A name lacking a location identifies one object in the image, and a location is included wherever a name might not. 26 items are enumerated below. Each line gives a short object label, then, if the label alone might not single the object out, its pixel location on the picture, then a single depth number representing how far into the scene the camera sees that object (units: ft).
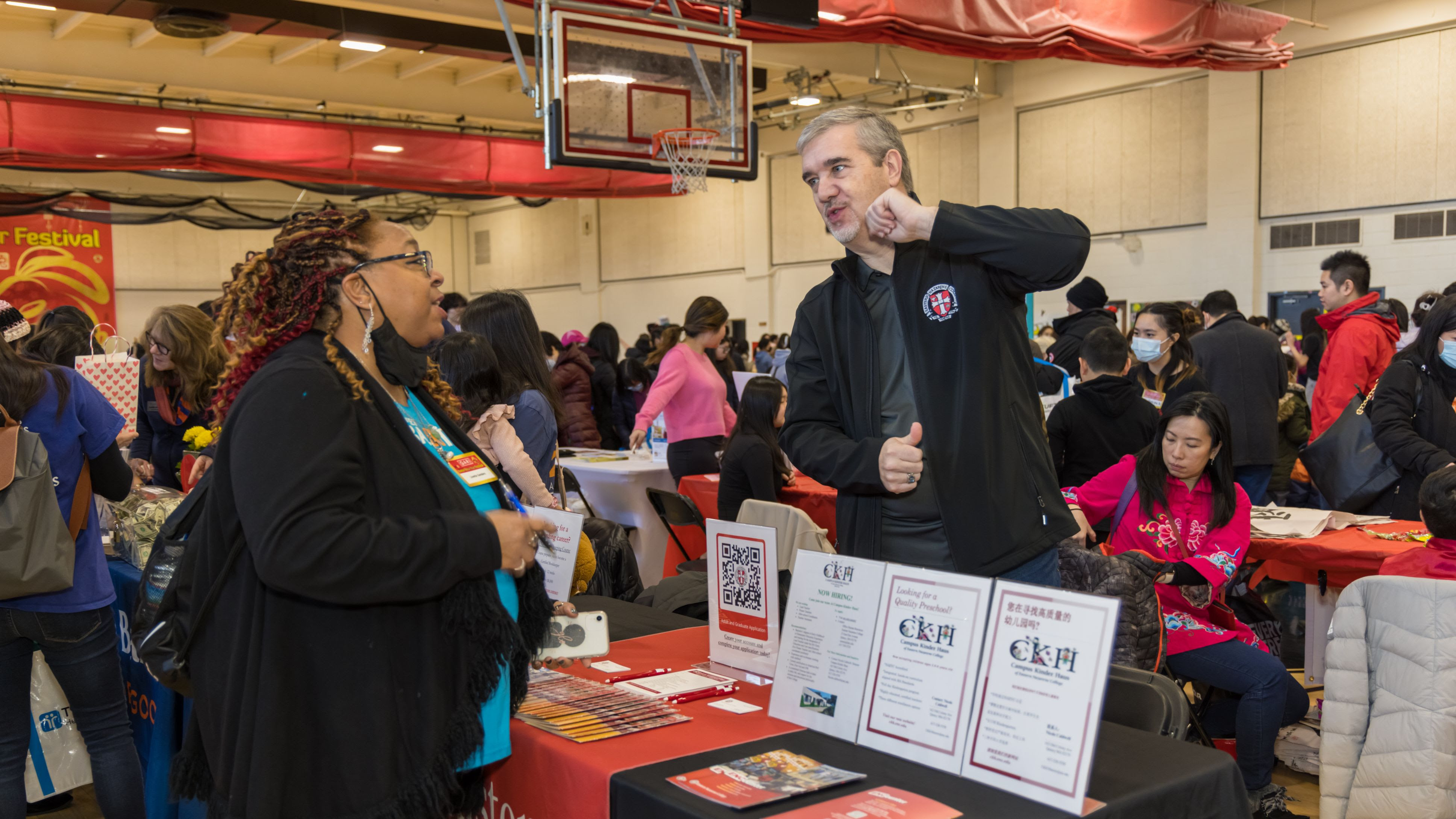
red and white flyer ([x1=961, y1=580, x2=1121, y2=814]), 3.91
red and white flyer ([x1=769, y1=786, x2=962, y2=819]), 4.06
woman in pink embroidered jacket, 9.23
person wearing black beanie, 16.75
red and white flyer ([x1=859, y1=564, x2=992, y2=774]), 4.37
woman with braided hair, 4.28
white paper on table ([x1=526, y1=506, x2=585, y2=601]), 7.04
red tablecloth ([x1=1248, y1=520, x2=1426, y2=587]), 10.85
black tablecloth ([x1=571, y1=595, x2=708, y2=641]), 7.59
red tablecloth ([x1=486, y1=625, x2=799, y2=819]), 4.87
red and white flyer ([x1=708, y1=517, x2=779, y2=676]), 6.08
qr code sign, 6.16
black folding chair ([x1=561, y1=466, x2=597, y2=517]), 14.16
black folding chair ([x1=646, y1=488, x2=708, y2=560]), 15.02
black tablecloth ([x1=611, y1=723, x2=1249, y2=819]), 4.17
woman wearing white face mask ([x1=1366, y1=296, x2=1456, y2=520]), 11.98
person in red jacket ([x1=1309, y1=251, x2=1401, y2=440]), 15.39
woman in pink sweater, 18.38
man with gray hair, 5.13
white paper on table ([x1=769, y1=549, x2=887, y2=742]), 4.84
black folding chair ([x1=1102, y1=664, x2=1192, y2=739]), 5.47
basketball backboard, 17.15
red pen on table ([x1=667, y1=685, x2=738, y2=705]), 5.81
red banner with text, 49.49
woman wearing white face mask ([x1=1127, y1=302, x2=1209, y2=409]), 15.12
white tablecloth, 18.63
